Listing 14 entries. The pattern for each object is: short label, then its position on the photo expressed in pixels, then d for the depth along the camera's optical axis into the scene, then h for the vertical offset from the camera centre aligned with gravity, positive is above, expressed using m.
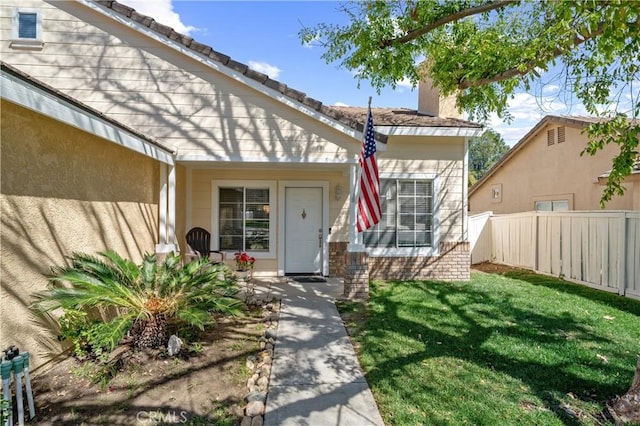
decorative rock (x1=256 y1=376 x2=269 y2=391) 3.92 -1.89
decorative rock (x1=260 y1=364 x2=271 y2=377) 4.21 -1.88
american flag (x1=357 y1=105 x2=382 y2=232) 6.41 +0.51
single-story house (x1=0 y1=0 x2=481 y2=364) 4.05 +1.02
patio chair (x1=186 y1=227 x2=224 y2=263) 8.34 -0.62
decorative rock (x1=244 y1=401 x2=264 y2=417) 3.42 -1.90
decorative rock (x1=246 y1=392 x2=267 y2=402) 3.64 -1.89
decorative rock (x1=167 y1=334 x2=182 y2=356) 4.50 -1.68
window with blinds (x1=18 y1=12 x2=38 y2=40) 7.20 +3.83
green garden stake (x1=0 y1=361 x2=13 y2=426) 3.02 -1.46
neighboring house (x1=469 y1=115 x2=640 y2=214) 12.10 +1.75
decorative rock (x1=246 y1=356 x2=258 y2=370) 4.37 -1.85
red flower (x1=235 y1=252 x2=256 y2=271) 8.13 -1.11
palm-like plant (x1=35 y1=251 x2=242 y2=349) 4.20 -1.04
